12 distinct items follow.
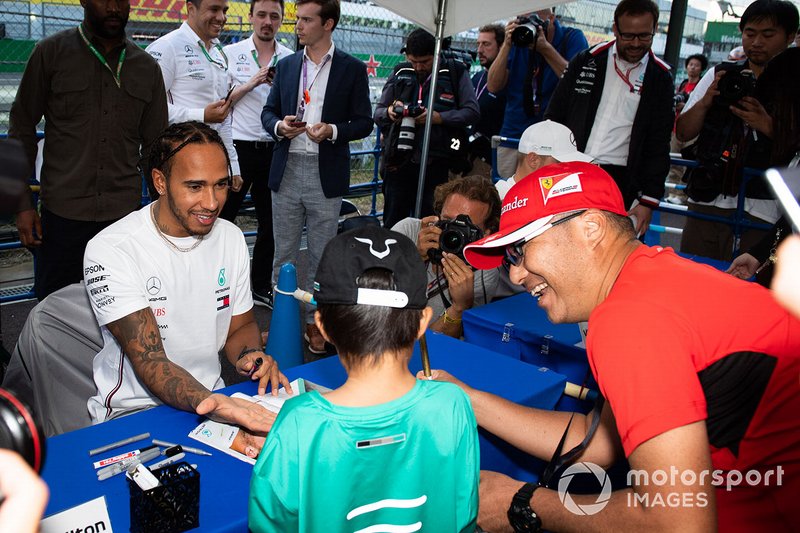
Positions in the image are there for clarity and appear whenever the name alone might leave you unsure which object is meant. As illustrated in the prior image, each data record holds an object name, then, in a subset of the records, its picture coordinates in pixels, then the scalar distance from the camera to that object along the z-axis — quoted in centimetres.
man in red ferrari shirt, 137
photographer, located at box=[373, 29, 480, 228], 540
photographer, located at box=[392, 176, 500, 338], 304
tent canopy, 449
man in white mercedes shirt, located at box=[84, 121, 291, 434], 221
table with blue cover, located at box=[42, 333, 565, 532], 160
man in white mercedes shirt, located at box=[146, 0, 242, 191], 456
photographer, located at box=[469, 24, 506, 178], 624
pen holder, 146
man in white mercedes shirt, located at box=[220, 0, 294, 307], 533
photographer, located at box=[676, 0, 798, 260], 443
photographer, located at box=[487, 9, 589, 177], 561
